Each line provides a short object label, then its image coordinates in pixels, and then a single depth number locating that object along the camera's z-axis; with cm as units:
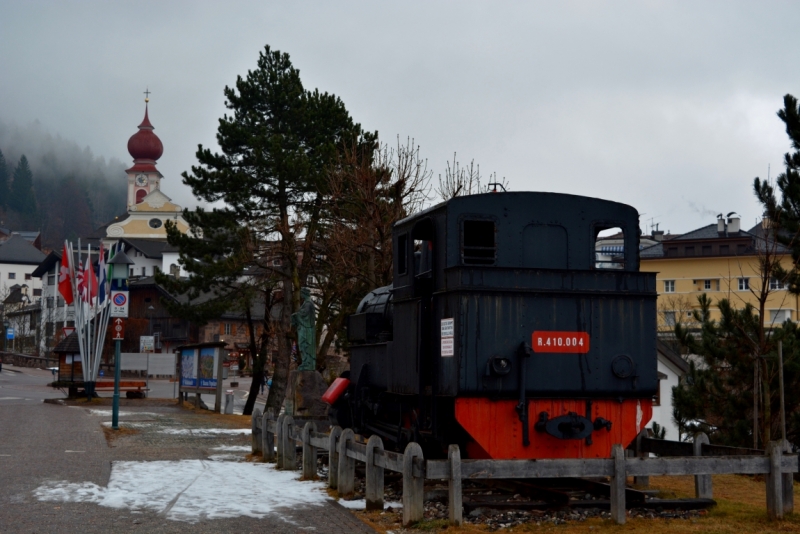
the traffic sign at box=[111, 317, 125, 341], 2203
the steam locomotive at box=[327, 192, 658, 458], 1027
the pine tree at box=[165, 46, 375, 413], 3031
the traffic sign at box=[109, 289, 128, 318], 2245
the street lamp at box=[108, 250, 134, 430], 2247
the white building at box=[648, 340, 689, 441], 4241
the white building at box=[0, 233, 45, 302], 12200
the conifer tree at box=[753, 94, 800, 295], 1631
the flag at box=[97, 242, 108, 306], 3331
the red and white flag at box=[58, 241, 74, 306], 3597
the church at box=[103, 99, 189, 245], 10669
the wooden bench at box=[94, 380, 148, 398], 3769
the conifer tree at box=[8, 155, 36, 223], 18238
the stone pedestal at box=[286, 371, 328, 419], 1734
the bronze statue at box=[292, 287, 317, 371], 1800
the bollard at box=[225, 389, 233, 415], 3251
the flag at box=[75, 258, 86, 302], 3397
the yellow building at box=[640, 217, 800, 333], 6775
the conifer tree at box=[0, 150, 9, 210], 18150
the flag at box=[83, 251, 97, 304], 3347
